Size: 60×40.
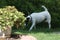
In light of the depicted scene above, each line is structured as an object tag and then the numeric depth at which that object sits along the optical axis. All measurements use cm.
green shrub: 802
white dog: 1080
